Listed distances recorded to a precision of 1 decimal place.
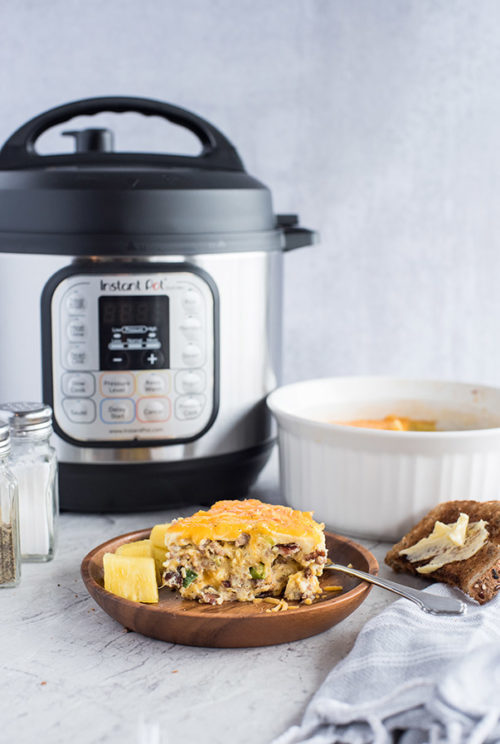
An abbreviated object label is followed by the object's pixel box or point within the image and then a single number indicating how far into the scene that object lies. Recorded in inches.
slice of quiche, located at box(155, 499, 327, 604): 29.4
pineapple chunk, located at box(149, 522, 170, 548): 31.9
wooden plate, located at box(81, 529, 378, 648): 27.4
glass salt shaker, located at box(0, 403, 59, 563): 34.4
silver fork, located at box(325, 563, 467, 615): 28.8
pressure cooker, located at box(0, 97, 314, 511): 36.9
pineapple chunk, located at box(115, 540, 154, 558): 31.9
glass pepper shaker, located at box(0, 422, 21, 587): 31.8
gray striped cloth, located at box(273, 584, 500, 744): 22.3
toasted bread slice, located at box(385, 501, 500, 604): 30.9
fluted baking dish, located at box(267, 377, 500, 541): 36.0
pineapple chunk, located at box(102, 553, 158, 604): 29.3
